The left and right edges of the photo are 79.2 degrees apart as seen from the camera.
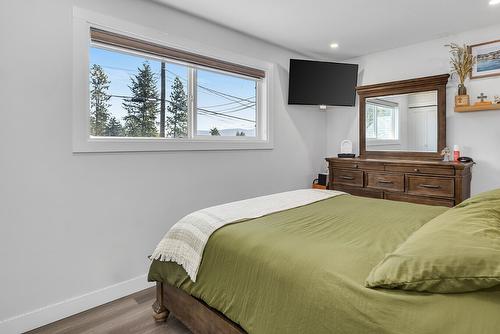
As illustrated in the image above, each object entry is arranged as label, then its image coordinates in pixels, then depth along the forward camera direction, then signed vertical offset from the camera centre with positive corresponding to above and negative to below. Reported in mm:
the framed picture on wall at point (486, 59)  3027 +1026
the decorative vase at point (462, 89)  3133 +736
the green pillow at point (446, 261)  839 -301
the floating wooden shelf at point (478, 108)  2948 +522
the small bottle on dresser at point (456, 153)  3148 +72
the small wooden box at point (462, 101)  3078 +606
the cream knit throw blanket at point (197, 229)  1604 -390
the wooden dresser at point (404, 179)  2867 -208
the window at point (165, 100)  2393 +569
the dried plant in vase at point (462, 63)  3127 +1017
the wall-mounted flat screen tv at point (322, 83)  3728 +970
